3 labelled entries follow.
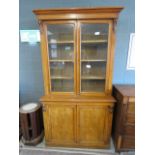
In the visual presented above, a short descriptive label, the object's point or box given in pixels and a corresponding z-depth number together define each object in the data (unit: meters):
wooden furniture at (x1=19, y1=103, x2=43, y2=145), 1.90
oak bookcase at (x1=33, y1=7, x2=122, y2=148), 1.70
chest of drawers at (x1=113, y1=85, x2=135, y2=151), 1.65
